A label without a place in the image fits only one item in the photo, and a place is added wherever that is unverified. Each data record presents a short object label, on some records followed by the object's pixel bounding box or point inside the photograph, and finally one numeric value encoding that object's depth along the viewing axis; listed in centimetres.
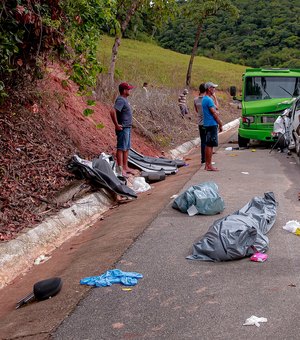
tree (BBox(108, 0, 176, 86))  1719
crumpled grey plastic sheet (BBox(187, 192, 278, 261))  565
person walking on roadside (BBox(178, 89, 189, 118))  2330
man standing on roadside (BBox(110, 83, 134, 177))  1035
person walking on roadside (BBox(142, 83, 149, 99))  1935
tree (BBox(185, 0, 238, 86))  3412
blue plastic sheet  522
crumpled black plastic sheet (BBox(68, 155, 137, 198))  924
